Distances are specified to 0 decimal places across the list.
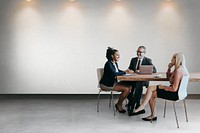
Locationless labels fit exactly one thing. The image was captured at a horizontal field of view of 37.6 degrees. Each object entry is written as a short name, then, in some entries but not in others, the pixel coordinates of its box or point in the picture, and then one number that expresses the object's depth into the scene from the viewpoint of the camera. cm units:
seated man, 538
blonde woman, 445
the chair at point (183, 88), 448
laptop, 541
